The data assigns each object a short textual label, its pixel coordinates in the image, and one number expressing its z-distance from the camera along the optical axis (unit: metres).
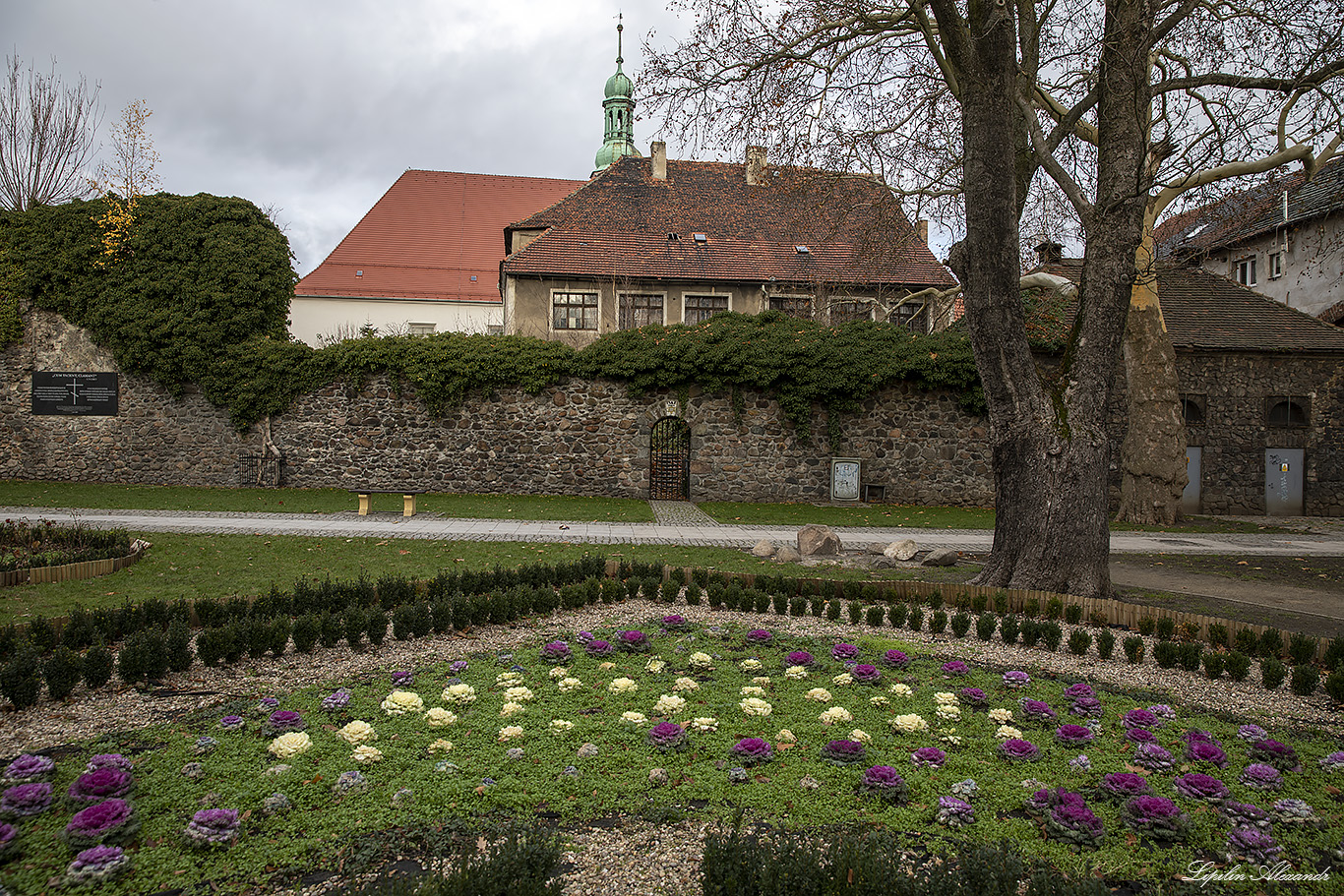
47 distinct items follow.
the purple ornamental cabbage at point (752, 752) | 3.47
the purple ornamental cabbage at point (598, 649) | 5.13
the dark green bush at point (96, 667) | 4.16
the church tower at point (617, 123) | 36.12
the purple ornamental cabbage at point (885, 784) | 3.20
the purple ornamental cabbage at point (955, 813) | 3.00
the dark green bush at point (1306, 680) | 4.65
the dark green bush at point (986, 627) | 5.83
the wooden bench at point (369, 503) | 13.63
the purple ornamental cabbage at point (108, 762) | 3.09
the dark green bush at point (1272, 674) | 4.81
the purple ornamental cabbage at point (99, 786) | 2.87
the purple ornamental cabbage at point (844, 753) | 3.52
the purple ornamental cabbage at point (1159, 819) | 2.92
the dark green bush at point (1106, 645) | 5.48
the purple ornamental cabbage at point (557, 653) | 5.04
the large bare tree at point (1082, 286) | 7.32
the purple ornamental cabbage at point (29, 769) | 3.05
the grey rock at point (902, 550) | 9.77
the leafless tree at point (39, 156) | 23.16
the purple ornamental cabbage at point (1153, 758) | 3.55
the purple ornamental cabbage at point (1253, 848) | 2.79
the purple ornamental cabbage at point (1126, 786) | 3.19
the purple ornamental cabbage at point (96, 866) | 2.48
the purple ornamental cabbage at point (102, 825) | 2.63
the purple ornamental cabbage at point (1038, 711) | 4.07
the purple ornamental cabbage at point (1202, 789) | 3.19
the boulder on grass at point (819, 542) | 9.77
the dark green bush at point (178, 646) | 4.51
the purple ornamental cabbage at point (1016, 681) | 4.75
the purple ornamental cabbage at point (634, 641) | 5.25
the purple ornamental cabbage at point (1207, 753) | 3.55
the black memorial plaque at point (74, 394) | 19.31
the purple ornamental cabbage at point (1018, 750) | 3.60
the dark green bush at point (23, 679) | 3.91
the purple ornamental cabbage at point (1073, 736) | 3.80
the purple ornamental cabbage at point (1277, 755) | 3.63
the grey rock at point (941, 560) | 9.68
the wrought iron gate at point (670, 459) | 18.91
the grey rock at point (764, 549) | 9.86
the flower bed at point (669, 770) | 2.80
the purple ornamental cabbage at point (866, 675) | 4.67
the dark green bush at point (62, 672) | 4.02
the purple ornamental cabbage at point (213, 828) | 2.70
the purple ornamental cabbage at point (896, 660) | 5.00
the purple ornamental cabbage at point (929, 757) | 3.49
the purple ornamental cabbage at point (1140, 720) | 4.00
